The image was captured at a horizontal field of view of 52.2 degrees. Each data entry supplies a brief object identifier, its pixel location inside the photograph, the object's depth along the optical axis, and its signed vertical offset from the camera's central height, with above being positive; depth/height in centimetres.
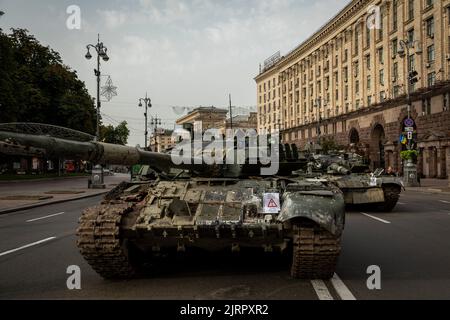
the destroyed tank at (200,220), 500 -64
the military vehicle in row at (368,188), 1292 -74
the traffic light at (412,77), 2410 +451
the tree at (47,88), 3641 +667
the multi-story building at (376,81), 3394 +798
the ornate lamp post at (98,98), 2498 +378
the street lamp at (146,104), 3697 +491
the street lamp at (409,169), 2573 -48
